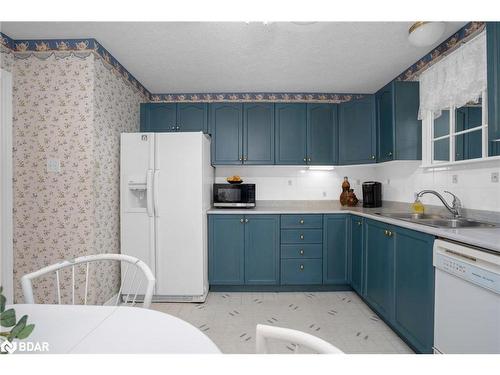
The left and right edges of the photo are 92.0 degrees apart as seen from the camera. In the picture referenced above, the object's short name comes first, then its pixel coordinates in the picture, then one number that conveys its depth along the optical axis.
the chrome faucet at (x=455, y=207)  1.92
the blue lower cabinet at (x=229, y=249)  2.72
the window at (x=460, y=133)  1.79
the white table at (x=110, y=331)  0.60
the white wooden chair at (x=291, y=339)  0.52
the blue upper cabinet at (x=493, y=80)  1.46
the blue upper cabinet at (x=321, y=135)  3.11
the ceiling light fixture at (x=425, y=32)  1.65
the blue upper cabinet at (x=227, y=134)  3.09
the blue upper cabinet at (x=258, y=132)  3.10
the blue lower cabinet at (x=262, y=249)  2.72
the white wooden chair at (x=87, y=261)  0.93
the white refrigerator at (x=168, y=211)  2.44
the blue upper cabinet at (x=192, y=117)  3.11
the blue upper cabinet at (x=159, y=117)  3.09
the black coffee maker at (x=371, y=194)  2.95
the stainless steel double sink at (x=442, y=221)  1.70
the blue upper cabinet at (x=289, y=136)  3.10
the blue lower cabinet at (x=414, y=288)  1.49
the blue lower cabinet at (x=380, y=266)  1.93
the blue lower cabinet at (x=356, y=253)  2.46
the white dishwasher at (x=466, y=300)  1.09
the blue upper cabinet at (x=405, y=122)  2.39
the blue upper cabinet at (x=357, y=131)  2.80
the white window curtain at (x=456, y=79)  1.74
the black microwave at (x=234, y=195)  2.86
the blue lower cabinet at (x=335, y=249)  2.73
